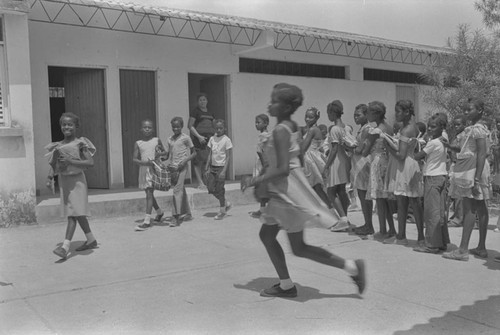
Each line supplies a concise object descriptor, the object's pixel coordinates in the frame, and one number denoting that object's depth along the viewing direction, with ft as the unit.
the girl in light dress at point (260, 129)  24.28
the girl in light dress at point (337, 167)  22.40
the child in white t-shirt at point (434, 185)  18.72
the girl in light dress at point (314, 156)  22.20
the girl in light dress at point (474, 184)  17.11
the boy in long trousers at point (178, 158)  24.93
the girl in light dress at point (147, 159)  24.11
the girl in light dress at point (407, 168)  19.19
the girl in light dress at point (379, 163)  20.04
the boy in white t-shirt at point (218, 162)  25.98
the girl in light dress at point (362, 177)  21.74
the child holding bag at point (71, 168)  18.74
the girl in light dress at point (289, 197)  13.17
